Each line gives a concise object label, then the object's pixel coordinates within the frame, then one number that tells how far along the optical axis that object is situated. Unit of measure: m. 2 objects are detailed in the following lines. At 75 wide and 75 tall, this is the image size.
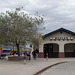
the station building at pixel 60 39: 21.37
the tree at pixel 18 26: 14.03
